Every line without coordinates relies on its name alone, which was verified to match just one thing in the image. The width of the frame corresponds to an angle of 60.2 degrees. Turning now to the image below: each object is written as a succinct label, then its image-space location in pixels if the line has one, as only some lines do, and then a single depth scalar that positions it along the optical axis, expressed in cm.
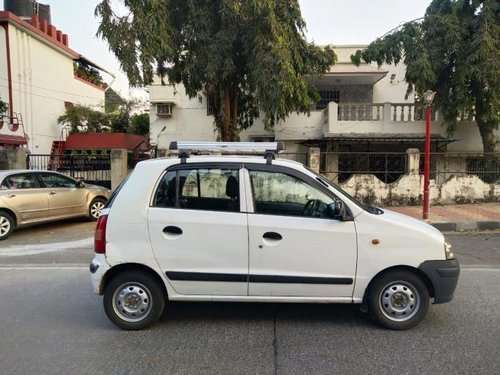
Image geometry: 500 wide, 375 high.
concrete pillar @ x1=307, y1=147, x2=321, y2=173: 1316
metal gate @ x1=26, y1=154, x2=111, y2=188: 1534
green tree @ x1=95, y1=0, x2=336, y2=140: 1125
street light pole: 1083
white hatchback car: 411
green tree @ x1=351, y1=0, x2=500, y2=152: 1273
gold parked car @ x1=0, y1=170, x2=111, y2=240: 918
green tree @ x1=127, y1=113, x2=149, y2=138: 2781
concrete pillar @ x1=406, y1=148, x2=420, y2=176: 1309
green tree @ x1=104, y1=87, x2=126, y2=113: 3259
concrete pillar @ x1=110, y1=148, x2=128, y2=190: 1385
